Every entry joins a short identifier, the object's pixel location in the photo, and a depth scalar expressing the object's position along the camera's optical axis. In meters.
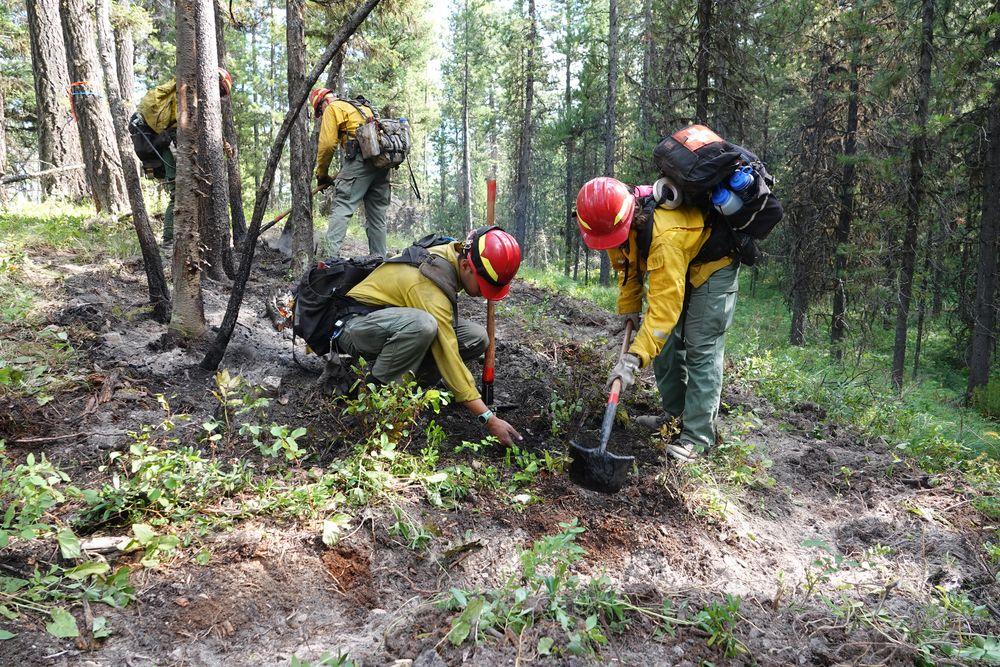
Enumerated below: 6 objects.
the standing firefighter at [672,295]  3.46
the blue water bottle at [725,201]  3.51
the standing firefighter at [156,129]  5.97
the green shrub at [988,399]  10.72
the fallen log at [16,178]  4.15
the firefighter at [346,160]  5.78
